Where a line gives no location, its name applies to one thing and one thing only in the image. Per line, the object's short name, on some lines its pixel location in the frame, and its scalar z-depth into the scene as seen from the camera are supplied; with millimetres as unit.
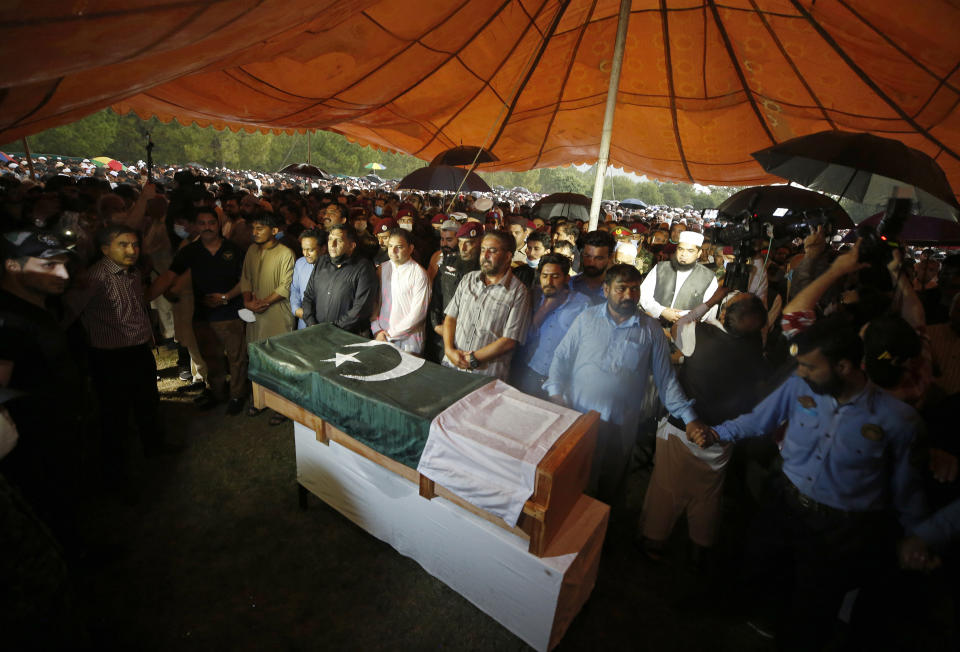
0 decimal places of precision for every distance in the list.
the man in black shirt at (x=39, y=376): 2139
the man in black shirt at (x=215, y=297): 4086
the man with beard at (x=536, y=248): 4824
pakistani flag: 2045
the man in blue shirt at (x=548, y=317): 3396
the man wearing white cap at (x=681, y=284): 3967
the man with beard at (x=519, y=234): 5809
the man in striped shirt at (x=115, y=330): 2998
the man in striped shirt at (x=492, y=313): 3162
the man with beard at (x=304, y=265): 4090
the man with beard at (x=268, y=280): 4180
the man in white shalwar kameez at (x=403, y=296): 3736
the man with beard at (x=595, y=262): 3682
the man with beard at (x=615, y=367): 2641
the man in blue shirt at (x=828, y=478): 1839
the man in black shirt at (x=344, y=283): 3797
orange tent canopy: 1899
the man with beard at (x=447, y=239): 4496
